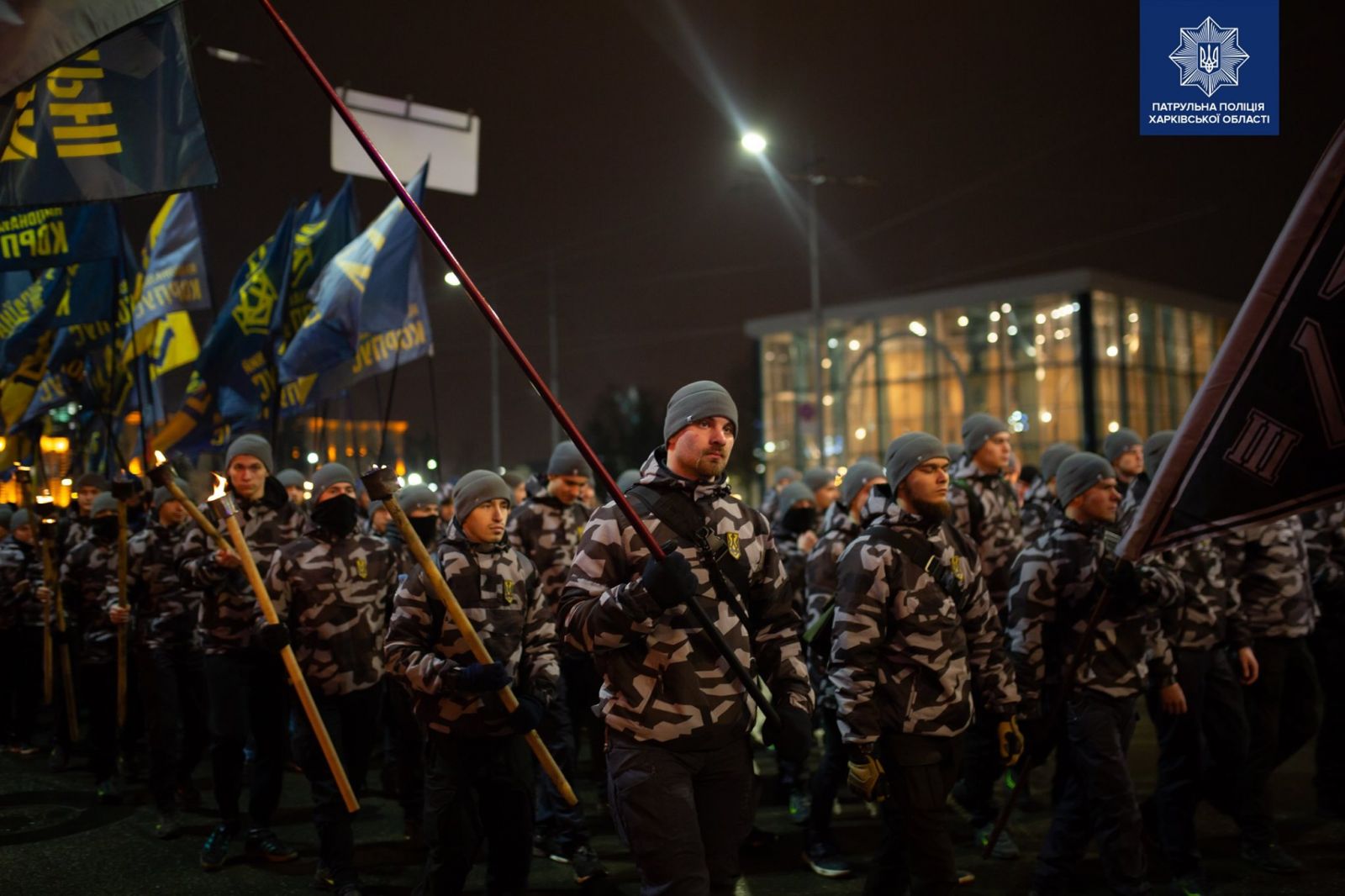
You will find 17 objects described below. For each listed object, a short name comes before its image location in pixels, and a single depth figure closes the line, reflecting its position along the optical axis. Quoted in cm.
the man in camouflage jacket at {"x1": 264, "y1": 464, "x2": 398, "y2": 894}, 673
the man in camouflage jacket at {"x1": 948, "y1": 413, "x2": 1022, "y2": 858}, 823
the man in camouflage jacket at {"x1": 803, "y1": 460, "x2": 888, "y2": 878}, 681
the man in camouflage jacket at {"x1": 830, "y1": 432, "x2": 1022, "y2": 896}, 497
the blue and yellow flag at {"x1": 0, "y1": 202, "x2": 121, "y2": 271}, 830
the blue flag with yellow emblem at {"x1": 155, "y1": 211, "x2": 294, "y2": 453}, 1297
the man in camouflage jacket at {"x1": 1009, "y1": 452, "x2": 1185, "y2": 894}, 573
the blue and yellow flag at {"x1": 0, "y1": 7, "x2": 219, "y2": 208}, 575
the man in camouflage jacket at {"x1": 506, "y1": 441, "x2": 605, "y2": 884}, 841
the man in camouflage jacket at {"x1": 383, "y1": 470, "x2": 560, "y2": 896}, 538
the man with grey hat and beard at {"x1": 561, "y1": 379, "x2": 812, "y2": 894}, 416
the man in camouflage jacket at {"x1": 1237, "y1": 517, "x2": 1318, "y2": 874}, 730
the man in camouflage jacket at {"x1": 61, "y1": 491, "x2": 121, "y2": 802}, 930
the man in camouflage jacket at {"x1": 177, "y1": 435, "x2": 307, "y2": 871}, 718
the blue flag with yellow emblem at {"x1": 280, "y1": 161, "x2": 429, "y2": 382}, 1106
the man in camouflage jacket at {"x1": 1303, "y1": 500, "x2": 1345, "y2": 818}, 782
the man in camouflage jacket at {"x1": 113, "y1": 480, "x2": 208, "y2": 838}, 852
